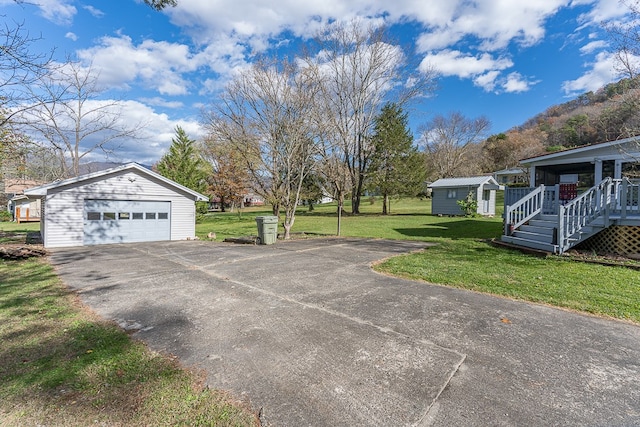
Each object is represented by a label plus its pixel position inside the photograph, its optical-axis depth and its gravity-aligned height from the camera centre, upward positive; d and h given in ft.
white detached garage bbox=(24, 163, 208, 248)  37.60 -0.60
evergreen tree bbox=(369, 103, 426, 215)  90.68 +16.18
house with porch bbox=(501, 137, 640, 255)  24.64 +0.74
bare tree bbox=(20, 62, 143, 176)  49.36 +14.19
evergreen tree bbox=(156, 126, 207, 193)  79.20 +11.62
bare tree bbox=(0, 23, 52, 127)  17.99 +9.26
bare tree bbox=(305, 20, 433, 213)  80.18 +38.21
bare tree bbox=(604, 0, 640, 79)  23.58 +14.24
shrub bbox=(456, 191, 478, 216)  71.46 +1.34
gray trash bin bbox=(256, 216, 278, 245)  36.76 -2.82
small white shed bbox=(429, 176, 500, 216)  73.41 +4.51
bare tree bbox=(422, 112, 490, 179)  139.44 +32.82
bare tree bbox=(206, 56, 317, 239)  43.68 +13.80
